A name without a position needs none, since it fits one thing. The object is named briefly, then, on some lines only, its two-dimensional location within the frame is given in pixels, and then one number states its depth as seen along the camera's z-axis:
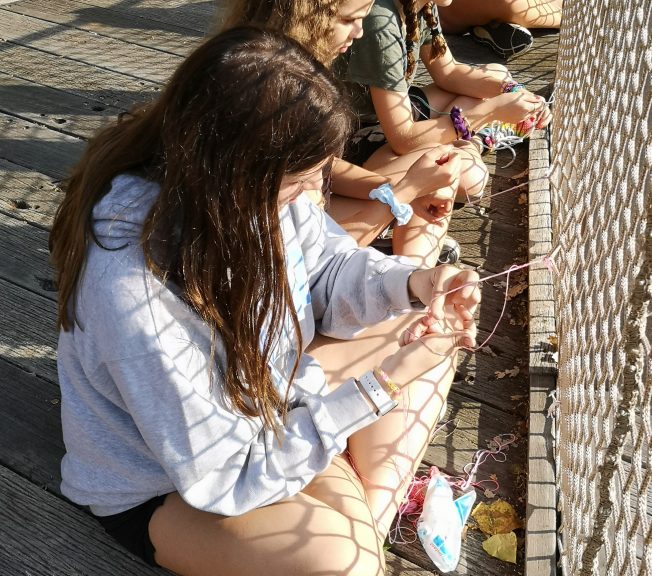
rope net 1.27
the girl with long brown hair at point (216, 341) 1.20
